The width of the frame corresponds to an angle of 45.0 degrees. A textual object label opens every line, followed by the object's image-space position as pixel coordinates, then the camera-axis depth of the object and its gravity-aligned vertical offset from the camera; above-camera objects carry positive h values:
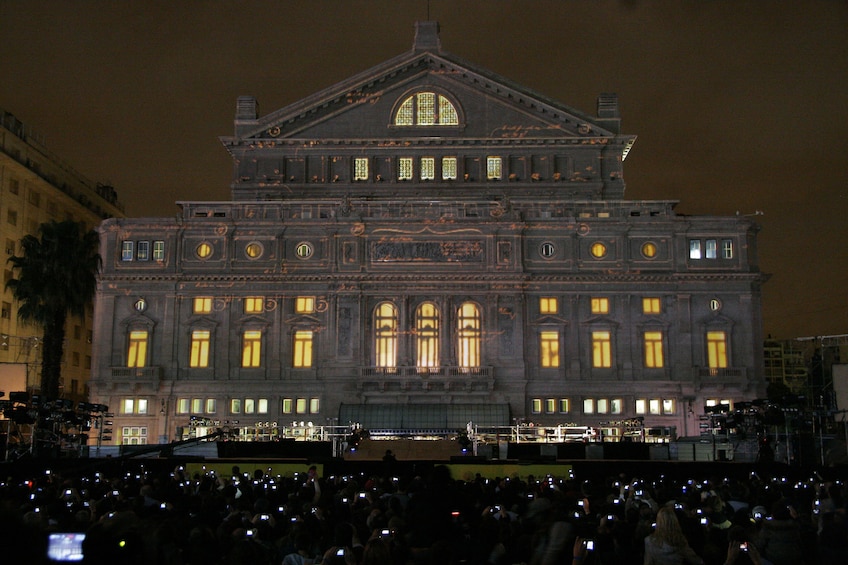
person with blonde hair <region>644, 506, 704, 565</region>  15.82 -1.83
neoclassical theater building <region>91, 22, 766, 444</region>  74.19 +8.19
